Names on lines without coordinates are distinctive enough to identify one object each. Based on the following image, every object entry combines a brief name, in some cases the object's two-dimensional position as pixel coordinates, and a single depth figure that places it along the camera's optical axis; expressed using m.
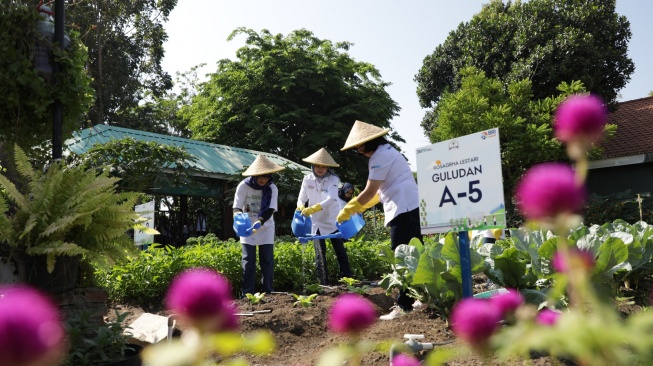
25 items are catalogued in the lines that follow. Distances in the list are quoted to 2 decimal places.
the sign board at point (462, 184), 3.36
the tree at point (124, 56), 23.42
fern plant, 3.17
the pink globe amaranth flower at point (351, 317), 0.86
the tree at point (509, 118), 18.70
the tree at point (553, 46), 20.31
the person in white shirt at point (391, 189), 4.99
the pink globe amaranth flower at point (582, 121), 0.68
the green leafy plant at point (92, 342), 3.14
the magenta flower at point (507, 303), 1.08
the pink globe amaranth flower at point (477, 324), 0.78
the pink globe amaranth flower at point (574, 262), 0.60
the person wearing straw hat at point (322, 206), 7.46
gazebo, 14.61
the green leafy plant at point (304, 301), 5.54
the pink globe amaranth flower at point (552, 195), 0.60
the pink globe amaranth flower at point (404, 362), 0.89
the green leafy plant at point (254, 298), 5.84
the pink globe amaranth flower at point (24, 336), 0.44
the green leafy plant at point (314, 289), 6.57
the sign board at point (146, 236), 7.84
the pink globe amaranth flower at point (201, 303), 0.61
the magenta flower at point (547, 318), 1.04
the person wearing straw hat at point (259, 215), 6.69
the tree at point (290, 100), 23.91
